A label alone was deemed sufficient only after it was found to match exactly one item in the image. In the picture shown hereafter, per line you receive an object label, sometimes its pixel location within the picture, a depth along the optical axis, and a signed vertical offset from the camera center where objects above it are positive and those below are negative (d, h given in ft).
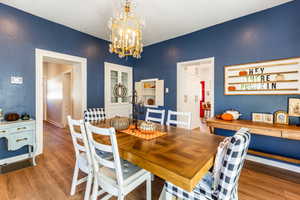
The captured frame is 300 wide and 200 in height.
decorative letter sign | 7.34 +1.28
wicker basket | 6.01 -1.20
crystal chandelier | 6.35 +3.16
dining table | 2.86 -1.54
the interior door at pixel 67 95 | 16.33 +0.26
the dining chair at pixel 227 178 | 2.95 -1.90
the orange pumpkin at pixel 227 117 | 8.32 -1.16
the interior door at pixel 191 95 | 12.29 +0.32
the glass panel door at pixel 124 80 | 14.80 +1.95
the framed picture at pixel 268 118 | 7.76 -1.15
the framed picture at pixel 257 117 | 8.07 -1.13
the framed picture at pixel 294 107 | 7.12 -0.44
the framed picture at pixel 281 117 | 7.37 -1.02
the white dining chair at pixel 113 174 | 3.55 -2.45
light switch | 7.95 +1.03
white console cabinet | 6.93 -2.03
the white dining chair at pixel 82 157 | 4.40 -2.26
